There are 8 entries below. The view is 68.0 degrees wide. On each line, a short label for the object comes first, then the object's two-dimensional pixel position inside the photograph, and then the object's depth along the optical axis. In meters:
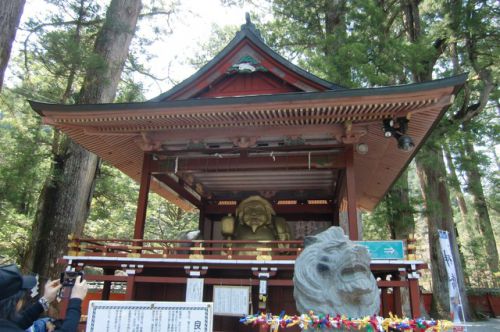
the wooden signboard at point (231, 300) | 7.54
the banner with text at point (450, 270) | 10.27
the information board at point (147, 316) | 3.68
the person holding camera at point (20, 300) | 2.04
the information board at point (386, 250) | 7.01
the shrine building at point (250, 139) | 7.33
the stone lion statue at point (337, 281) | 3.82
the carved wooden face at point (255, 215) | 10.06
